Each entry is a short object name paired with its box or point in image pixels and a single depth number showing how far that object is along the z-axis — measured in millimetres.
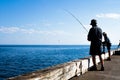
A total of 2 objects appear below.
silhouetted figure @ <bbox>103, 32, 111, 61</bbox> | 6676
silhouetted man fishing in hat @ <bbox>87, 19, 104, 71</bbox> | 4333
